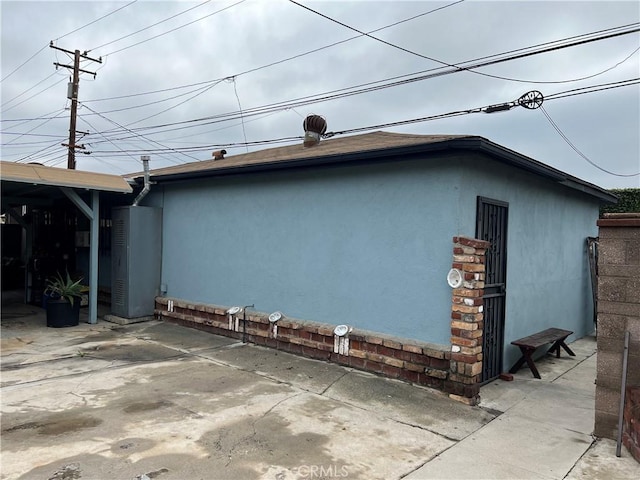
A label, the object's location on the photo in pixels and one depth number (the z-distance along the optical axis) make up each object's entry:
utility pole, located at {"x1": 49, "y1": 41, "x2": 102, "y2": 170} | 18.02
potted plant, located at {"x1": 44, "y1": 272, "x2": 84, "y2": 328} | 7.34
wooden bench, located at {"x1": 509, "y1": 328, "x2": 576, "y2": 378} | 5.12
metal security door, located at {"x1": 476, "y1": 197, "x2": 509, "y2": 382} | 4.91
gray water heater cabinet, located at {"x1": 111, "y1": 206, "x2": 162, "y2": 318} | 7.70
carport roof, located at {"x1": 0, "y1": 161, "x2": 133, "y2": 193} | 6.46
